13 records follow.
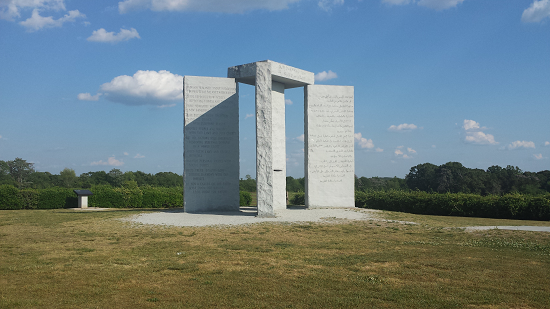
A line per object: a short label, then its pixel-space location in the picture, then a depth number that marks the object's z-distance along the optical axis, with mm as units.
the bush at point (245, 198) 25859
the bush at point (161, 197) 24812
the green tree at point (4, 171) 37688
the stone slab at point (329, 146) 18188
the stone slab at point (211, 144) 16781
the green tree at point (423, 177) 35031
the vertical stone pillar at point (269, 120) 14383
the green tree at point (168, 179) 44406
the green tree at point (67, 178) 43634
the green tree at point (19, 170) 40188
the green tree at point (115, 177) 45206
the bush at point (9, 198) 22094
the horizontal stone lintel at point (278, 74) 16547
